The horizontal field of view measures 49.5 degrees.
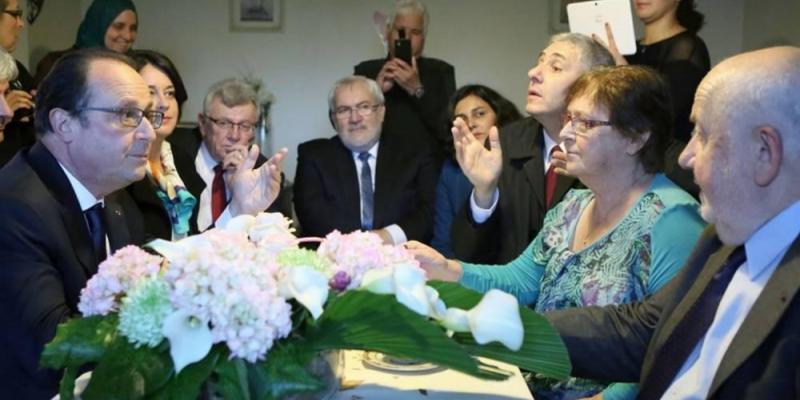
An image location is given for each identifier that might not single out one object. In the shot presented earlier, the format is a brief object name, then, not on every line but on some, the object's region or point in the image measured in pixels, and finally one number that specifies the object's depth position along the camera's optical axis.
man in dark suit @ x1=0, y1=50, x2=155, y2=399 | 1.68
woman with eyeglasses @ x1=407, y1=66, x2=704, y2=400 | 1.95
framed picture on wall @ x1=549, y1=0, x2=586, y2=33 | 5.76
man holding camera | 4.25
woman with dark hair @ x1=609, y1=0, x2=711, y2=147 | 3.30
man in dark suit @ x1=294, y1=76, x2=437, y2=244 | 3.68
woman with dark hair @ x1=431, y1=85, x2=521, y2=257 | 3.61
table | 1.52
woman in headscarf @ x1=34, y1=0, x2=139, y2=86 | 4.14
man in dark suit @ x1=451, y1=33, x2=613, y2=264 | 2.81
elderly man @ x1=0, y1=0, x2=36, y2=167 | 3.56
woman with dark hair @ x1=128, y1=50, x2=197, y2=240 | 2.88
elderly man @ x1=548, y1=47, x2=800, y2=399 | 1.41
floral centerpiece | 1.13
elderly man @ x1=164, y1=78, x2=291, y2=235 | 3.29
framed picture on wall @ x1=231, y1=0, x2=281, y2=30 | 5.75
